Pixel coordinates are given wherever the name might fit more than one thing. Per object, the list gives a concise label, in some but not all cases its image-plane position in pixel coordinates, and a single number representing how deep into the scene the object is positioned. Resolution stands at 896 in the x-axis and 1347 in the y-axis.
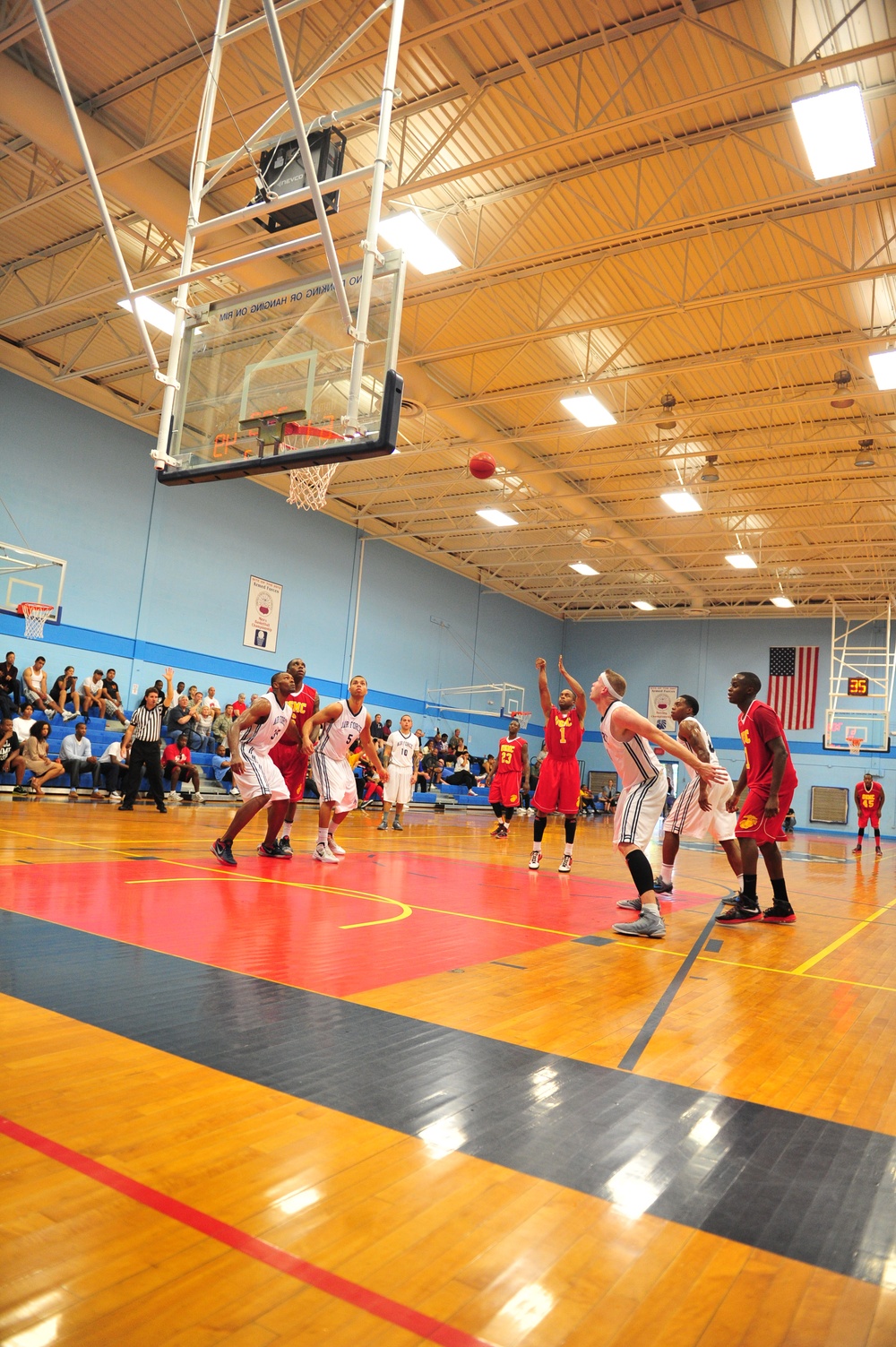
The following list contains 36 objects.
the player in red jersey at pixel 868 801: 19.38
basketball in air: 13.04
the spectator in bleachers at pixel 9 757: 13.60
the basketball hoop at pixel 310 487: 10.28
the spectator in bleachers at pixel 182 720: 17.23
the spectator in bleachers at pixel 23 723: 14.18
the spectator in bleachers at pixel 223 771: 17.92
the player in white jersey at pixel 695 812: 7.75
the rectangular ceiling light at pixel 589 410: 15.77
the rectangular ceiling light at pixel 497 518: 22.48
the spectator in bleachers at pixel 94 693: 16.77
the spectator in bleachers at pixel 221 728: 18.83
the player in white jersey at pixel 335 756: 8.30
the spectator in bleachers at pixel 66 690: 15.77
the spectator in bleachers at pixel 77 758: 14.77
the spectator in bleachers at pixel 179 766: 16.59
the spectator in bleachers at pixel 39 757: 13.81
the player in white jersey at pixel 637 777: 5.83
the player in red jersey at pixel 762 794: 6.78
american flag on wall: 30.52
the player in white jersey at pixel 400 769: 14.32
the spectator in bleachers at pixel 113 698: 17.03
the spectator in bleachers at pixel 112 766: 15.10
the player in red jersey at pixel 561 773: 9.41
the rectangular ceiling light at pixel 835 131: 9.09
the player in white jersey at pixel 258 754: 7.65
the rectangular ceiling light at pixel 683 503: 20.30
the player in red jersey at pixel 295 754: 8.78
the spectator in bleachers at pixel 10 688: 13.80
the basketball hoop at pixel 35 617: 15.84
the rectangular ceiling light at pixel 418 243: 11.88
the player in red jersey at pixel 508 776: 14.45
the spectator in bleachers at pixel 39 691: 15.19
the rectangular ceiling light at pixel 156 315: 13.51
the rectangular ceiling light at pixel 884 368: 13.74
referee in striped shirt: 13.19
